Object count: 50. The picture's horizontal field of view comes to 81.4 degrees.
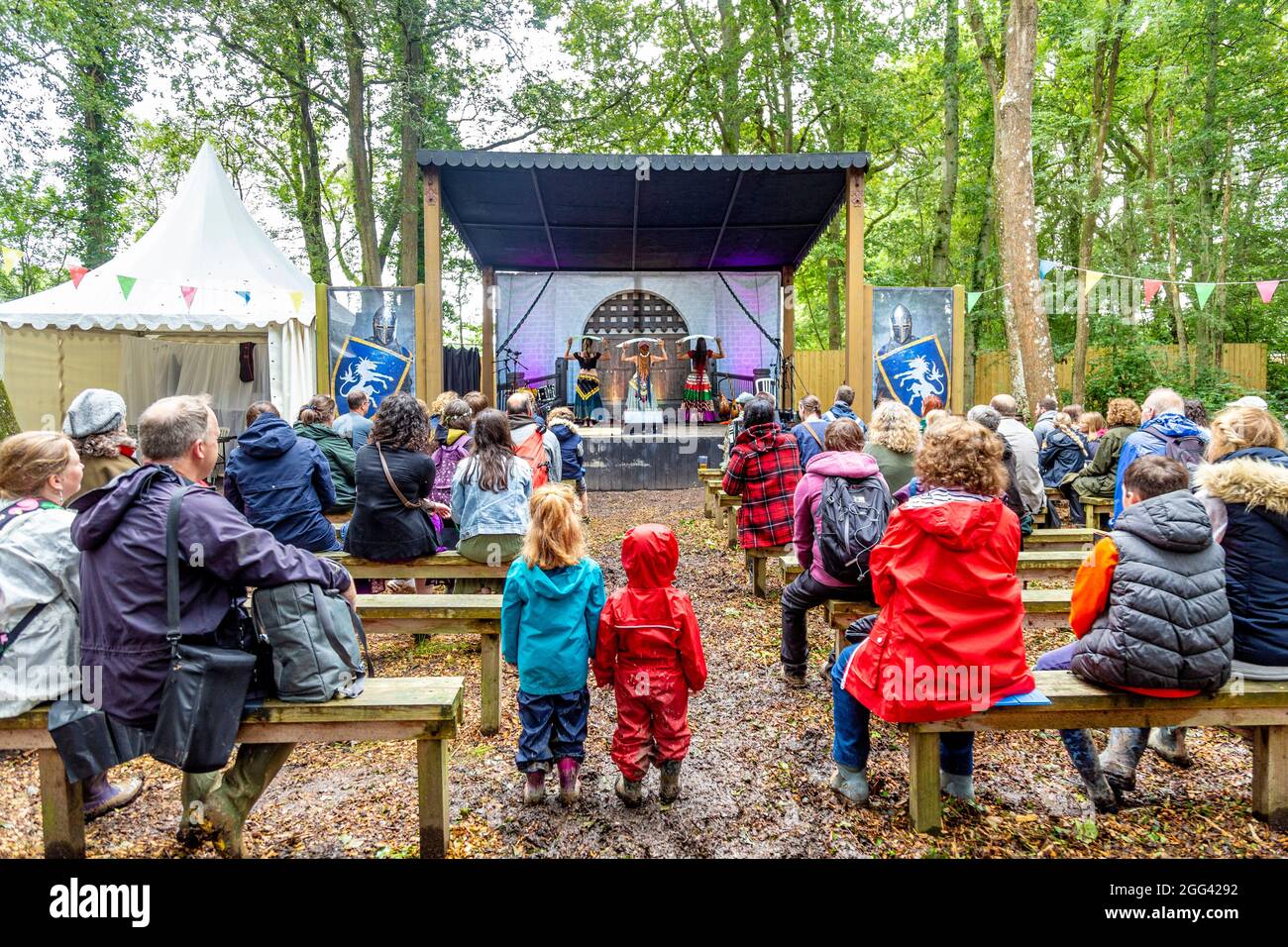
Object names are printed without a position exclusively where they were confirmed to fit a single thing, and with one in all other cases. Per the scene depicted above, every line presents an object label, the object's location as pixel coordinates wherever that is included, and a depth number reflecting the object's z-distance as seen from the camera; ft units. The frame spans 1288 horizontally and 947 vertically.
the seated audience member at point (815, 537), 10.47
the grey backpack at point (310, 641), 6.62
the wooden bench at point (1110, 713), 7.30
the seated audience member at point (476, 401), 18.40
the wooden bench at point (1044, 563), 12.76
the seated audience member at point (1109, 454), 17.52
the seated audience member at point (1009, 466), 13.33
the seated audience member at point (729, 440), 27.39
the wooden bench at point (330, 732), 6.89
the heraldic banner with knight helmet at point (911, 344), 30.63
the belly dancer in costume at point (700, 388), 46.19
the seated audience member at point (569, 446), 20.24
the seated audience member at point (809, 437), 18.63
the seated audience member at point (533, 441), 16.83
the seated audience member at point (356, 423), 18.43
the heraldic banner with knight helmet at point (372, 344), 29.37
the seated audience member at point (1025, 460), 15.33
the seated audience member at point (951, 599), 7.02
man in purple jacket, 6.20
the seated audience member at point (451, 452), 15.57
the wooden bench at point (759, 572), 16.43
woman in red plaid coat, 15.20
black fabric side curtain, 49.06
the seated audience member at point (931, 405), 22.58
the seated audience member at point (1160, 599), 6.82
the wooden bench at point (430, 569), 12.78
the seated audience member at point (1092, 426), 22.72
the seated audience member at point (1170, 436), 12.65
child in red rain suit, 8.04
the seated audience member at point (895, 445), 13.30
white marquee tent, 27.91
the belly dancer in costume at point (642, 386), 46.14
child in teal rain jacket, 8.08
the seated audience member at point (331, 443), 14.96
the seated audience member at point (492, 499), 12.58
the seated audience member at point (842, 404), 19.84
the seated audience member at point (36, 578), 6.75
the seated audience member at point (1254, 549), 7.23
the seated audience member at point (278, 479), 12.56
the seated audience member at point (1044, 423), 21.45
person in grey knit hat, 8.74
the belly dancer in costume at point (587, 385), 45.91
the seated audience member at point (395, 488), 12.16
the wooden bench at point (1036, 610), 10.34
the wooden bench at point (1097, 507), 18.53
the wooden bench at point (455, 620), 10.36
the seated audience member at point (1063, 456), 20.66
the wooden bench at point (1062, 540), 14.42
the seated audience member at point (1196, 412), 14.93
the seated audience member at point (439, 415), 17.04
